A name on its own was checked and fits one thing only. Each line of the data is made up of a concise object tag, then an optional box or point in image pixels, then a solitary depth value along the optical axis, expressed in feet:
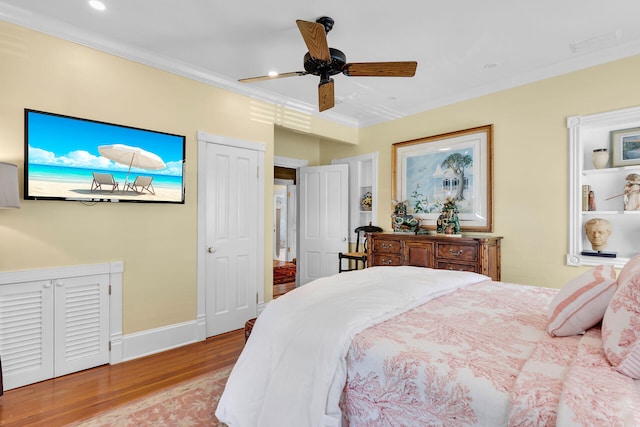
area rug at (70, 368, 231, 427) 6.45
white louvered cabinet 7.70
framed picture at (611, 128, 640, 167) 9.37
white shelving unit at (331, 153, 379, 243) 16.62
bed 3.08
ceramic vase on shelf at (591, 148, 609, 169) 9.66
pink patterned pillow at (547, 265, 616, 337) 4.29
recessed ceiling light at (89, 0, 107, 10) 7.46
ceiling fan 7.19
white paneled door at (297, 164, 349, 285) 16.69
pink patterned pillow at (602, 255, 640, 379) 3.18
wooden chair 15.11
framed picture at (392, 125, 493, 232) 12.09
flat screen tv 8.00
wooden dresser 10.75
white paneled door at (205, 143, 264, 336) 11.34
